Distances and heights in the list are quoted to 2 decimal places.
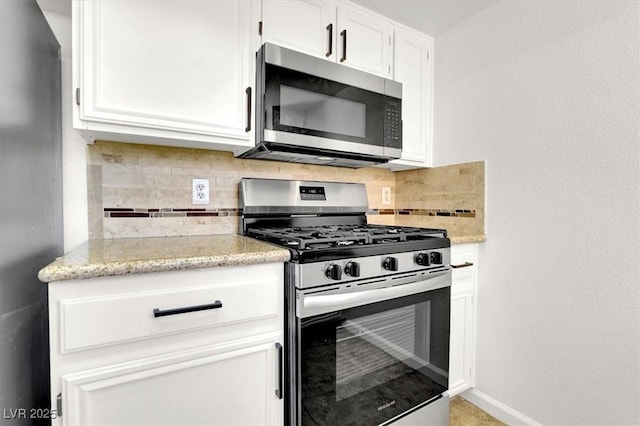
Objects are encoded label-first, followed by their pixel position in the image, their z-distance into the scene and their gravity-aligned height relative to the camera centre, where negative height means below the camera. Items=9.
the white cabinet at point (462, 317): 1.65 -0.60
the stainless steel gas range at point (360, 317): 1.09 -0.44
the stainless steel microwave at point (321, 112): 1.38 +0.47
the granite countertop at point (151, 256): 0.82 -0.16
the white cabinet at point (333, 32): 1.47 +0.90
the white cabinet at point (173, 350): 0.83 -0.44
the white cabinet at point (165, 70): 1.13 +0.54
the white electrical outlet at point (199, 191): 1.56 +0.07
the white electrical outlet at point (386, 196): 2.26 +0.08
